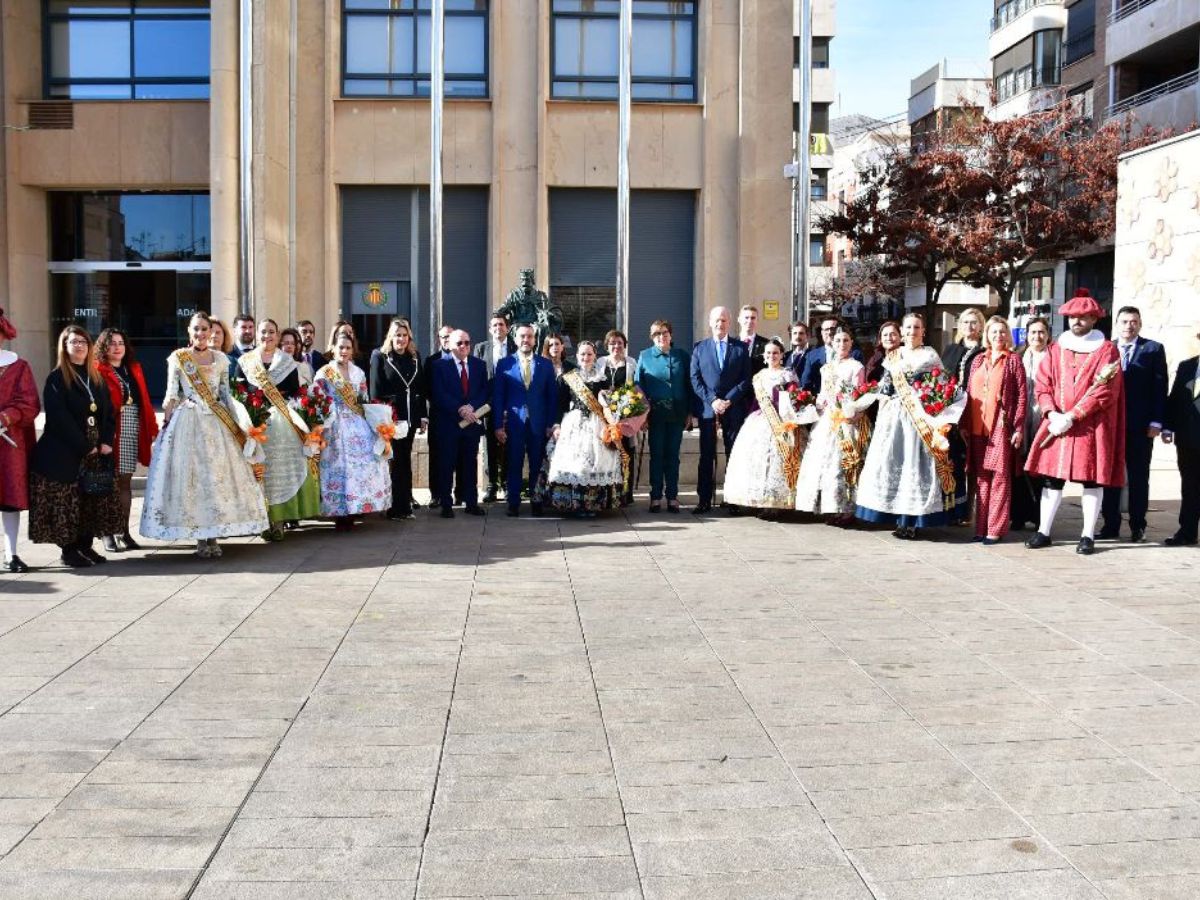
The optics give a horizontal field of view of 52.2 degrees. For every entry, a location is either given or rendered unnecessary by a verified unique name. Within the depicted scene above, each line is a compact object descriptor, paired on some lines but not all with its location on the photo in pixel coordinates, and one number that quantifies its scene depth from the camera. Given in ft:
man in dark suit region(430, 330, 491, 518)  38.27
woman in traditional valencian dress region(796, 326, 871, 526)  35.50
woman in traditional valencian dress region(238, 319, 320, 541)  33.14
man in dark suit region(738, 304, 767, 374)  39.04
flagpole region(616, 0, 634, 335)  53.98
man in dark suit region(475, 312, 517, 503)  40.01
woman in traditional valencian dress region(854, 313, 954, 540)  33.55
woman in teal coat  39.17
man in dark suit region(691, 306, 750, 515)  38.70
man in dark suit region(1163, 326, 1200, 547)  31.83
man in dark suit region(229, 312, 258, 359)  36.49
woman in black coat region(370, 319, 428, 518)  37.88
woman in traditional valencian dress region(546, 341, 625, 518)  37.47
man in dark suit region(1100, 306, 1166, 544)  32.68
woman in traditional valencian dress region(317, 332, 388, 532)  34.83
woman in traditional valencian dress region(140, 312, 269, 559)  29.48
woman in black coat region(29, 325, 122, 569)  28.53
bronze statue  46.62
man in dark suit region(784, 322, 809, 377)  38.83
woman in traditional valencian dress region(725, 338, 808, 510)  36.88
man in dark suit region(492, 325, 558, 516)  38.42
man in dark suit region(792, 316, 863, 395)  37.78
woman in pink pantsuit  33.04
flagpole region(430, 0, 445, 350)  51.34
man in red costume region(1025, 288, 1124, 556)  31.35
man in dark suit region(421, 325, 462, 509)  38.52
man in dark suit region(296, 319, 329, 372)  38.32
